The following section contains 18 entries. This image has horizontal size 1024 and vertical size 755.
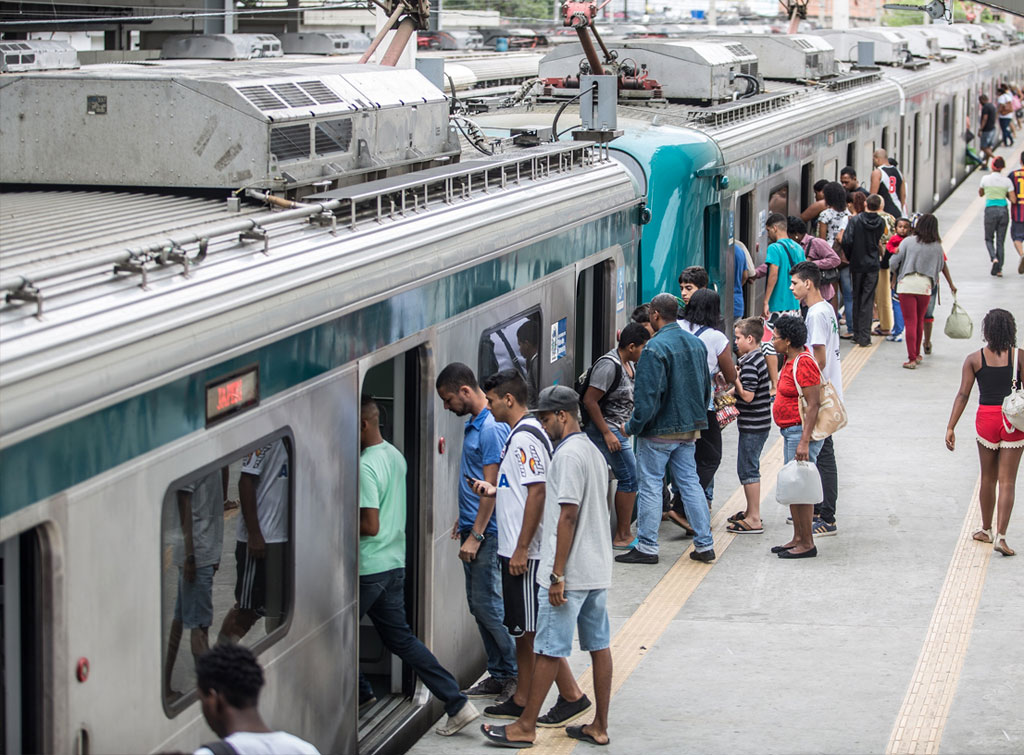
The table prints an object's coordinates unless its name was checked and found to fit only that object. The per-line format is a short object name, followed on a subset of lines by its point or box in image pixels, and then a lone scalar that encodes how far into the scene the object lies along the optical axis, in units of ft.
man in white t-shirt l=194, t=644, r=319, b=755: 25.75
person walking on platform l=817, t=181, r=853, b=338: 97.30
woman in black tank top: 59.41
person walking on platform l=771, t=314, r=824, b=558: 59.16
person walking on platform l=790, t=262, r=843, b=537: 61.21
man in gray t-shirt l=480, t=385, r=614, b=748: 40.57
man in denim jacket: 57.31
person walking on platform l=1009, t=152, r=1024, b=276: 130.52
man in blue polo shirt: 41.39
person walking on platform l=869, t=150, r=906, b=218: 111.34
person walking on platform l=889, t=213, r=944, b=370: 90.43
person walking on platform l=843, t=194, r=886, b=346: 96.84
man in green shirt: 38.50
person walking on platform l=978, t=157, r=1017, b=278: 126.31
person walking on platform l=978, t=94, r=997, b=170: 222.69
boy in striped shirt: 62.18
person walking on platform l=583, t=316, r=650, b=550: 57.57
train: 25.66
